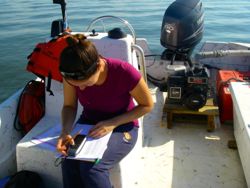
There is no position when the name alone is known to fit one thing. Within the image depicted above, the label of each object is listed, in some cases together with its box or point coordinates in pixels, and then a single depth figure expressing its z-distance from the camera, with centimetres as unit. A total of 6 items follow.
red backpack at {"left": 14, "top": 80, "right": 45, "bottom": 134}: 249
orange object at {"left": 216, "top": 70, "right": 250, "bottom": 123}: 286
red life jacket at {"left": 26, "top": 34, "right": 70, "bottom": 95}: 236
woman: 156
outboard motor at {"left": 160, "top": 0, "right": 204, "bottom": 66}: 342
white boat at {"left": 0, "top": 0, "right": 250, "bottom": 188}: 206
